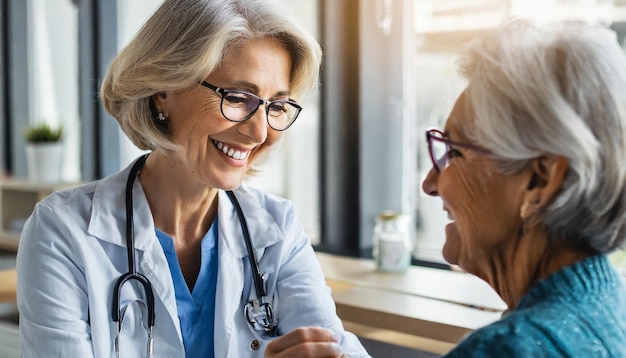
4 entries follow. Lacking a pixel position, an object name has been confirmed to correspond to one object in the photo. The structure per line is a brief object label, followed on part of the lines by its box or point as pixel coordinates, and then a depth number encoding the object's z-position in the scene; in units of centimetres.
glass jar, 258
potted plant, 367
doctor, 153
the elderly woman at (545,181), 98
